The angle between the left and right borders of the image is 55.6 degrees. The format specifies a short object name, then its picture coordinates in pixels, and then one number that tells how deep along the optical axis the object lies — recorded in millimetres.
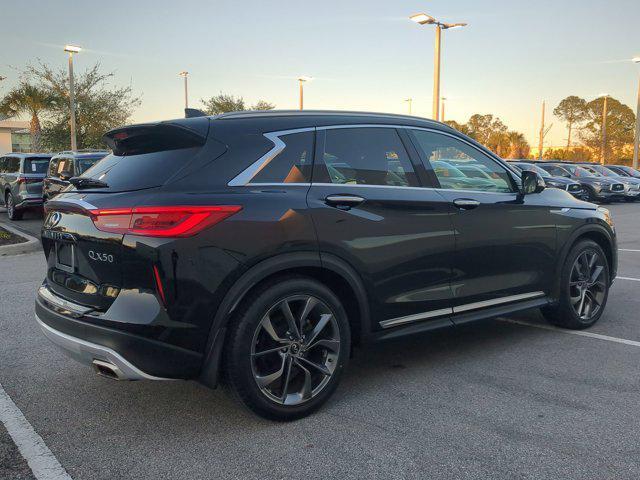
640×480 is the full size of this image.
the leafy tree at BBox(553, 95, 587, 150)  82188
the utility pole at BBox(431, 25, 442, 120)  20203
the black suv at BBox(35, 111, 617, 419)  2994
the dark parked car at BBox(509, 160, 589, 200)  21172
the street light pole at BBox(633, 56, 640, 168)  35912
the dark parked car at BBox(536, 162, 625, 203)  22672
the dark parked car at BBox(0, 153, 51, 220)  15070
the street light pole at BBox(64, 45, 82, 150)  26405
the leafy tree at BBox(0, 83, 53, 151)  34250
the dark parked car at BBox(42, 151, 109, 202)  12734
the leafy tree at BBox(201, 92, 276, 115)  47125
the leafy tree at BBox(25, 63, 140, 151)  35312
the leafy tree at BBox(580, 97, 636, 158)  74688
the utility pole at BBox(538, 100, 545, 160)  59531
